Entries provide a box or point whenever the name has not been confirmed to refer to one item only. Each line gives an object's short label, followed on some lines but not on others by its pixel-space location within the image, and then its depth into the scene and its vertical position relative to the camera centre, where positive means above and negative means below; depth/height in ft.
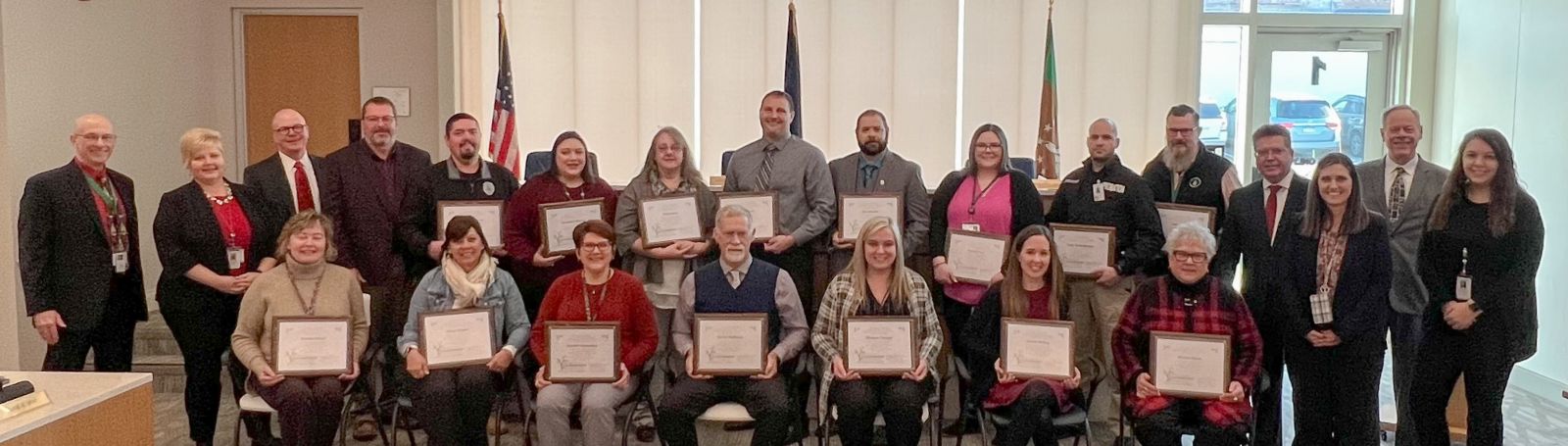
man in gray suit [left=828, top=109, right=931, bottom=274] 16.35 -0.09
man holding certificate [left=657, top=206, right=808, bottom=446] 13.93 -2.09
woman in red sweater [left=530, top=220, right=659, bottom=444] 13.85 -1.95
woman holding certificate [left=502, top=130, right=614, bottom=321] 15.93 -0.62
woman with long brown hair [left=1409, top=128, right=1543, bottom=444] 13.71 -1.29
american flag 22.72 +0.87
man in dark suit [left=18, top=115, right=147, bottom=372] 14.90 -1.17
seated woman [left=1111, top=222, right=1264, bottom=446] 13.35 -1.99
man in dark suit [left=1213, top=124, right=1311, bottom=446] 14.32 -0.87
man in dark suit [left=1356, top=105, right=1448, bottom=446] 14.88 -0.40
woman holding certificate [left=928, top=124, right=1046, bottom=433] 15.37 -0.63
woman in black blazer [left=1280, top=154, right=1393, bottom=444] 13.75 -1.63
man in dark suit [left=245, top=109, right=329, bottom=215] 15.90 -0.06
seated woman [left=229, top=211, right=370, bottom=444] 13.91 -1.88
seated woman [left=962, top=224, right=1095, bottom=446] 13.76 -1.79
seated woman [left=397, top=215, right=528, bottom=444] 14.07 -2.15
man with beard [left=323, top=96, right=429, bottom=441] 16.05 -0.57
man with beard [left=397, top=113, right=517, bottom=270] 16.11 -0.23
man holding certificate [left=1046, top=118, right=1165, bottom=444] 15.65 -0.68
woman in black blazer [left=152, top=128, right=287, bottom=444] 14.84 -1.28
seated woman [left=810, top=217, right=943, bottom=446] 13.88 -2.05
